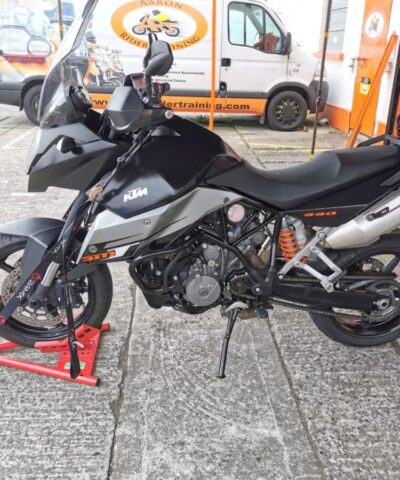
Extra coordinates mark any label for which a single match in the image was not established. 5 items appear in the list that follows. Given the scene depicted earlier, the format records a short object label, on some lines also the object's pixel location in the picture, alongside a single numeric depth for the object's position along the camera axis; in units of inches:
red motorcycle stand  102.4
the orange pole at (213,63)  299.7
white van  325.1
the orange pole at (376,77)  214.2
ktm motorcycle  87.6
